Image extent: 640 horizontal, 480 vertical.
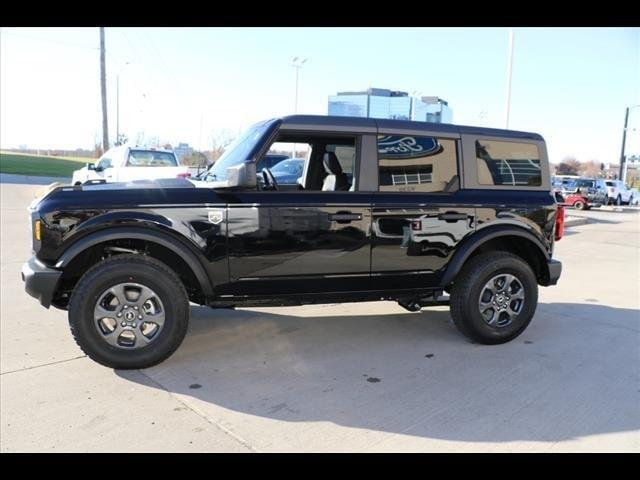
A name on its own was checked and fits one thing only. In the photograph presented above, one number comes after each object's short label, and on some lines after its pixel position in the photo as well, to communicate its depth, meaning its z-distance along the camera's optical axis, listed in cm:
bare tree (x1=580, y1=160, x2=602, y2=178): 9443
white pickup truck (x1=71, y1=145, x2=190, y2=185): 1282
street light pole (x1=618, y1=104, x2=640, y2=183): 4231
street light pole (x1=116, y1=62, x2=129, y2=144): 4788
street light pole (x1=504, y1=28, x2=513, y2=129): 2023
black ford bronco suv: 377
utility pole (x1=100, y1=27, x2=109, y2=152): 2544
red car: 2552
